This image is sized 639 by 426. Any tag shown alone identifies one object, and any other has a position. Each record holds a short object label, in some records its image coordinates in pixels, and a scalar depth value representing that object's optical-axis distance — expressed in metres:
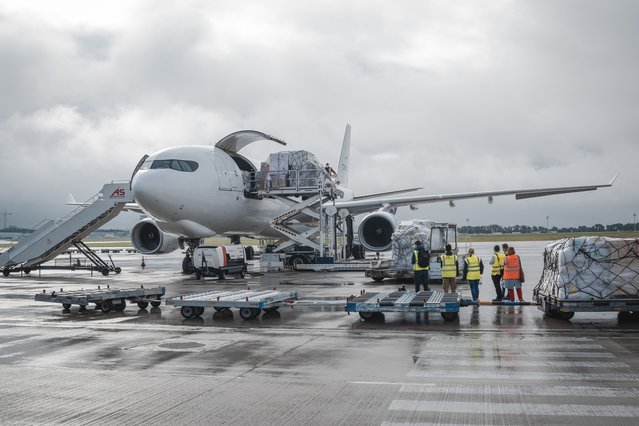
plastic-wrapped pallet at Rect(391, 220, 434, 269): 20.95
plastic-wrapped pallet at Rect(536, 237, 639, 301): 11.35
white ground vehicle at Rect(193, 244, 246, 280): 22.44
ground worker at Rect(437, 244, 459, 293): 14.95
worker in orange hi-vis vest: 14.02
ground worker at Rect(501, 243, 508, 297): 14.26
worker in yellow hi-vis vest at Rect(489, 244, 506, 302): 14.56
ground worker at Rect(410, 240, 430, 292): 15.45
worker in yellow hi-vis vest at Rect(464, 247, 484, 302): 14.30
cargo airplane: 22.73
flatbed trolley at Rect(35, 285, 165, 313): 13.37
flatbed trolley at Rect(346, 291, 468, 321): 11.41
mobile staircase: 26.09
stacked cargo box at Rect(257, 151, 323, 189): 27.39
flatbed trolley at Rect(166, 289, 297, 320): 12.19
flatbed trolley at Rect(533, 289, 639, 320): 11.12
